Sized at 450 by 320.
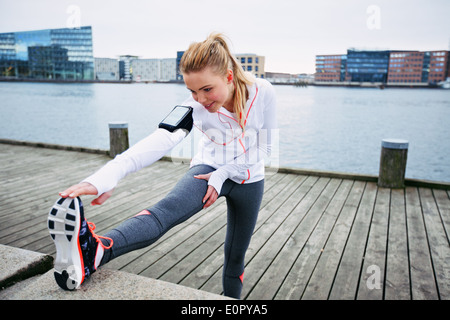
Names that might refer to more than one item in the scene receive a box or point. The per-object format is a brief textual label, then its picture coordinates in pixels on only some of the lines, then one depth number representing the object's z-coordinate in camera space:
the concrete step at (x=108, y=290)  1.58
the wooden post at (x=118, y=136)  7.07
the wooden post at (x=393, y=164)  5.27
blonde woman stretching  1.33
